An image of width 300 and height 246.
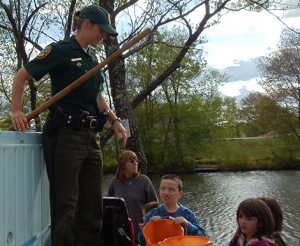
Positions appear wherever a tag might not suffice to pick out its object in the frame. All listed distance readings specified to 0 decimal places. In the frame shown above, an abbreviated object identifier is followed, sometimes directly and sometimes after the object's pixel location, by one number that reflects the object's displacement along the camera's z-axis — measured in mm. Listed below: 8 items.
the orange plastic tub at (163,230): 3048
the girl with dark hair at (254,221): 2988
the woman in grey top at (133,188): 4844
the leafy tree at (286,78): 33250
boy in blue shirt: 3479
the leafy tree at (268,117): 35344
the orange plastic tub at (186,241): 2561
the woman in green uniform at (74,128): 2600
